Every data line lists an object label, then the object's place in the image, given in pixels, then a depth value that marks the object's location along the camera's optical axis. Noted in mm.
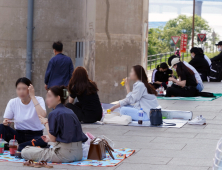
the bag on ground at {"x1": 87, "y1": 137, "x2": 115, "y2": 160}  8100
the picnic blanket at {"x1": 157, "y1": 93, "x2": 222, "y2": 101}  18139
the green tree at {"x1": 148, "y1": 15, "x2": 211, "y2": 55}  94610
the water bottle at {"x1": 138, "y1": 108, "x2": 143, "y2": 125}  12328
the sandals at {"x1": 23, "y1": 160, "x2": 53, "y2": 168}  7520
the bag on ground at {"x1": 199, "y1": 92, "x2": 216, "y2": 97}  18856
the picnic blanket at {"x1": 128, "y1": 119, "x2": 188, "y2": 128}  12139
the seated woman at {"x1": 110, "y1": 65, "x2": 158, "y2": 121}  12663
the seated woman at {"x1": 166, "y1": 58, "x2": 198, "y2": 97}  17081
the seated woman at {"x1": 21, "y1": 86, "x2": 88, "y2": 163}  7615
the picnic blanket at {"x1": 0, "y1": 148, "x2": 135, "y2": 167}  7827
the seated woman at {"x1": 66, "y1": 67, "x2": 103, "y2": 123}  11759
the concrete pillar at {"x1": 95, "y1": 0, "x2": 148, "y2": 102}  33225
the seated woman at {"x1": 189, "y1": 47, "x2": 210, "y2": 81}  24143
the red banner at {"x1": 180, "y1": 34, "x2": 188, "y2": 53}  47823
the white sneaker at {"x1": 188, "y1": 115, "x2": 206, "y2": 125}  12406
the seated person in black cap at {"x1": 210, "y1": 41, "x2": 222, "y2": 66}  25748
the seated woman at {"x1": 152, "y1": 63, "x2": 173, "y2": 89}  19603
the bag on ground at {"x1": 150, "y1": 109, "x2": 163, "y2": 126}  12016
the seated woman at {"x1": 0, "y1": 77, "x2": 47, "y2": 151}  8446
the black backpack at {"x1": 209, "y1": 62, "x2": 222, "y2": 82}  24701
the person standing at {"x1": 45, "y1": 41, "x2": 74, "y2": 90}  13522
